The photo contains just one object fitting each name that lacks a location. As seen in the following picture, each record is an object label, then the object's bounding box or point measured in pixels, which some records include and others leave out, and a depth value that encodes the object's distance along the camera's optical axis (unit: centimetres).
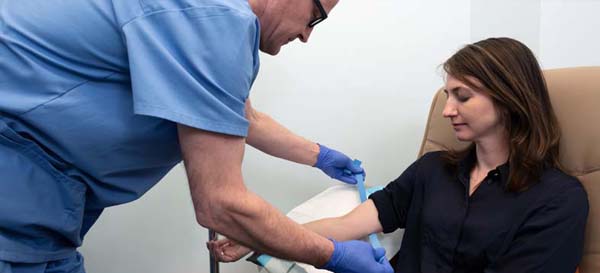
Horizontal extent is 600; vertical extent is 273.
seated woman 106
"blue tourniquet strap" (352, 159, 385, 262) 133
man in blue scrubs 63
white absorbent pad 137
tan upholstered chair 112
